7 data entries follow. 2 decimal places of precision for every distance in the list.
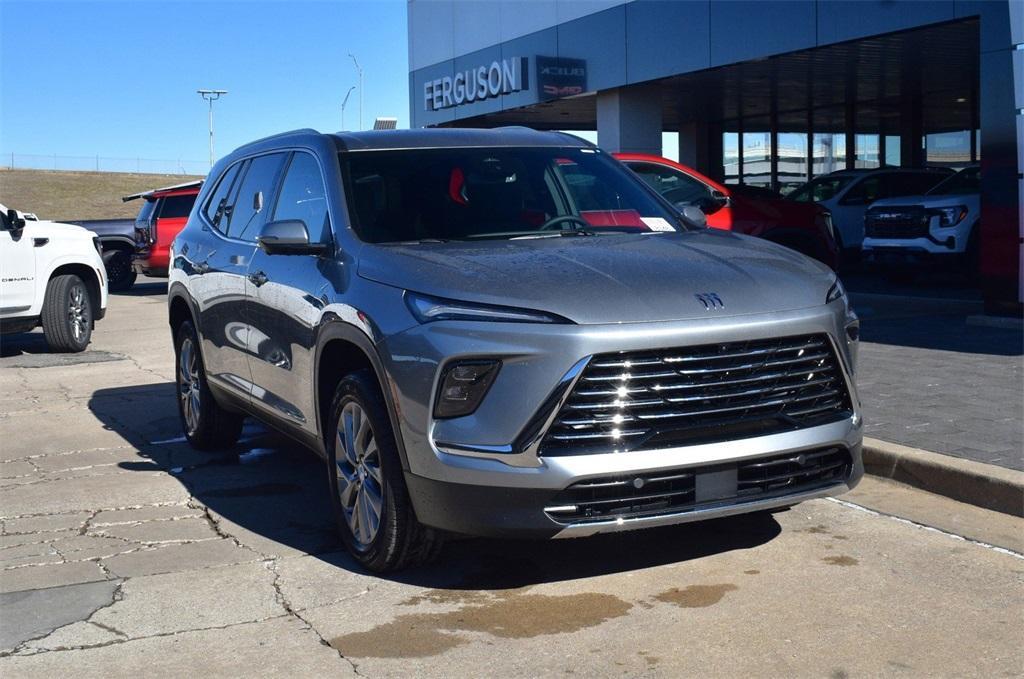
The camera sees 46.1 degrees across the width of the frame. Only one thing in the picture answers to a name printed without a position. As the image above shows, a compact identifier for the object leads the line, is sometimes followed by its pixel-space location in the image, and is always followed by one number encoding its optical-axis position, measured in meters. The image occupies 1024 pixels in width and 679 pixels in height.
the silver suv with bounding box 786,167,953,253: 19.77
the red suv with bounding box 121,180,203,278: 21.61
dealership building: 11.59
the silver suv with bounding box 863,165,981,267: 15.88
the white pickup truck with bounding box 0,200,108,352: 12.30
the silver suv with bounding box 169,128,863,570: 4.12
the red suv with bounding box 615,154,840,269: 12.33
